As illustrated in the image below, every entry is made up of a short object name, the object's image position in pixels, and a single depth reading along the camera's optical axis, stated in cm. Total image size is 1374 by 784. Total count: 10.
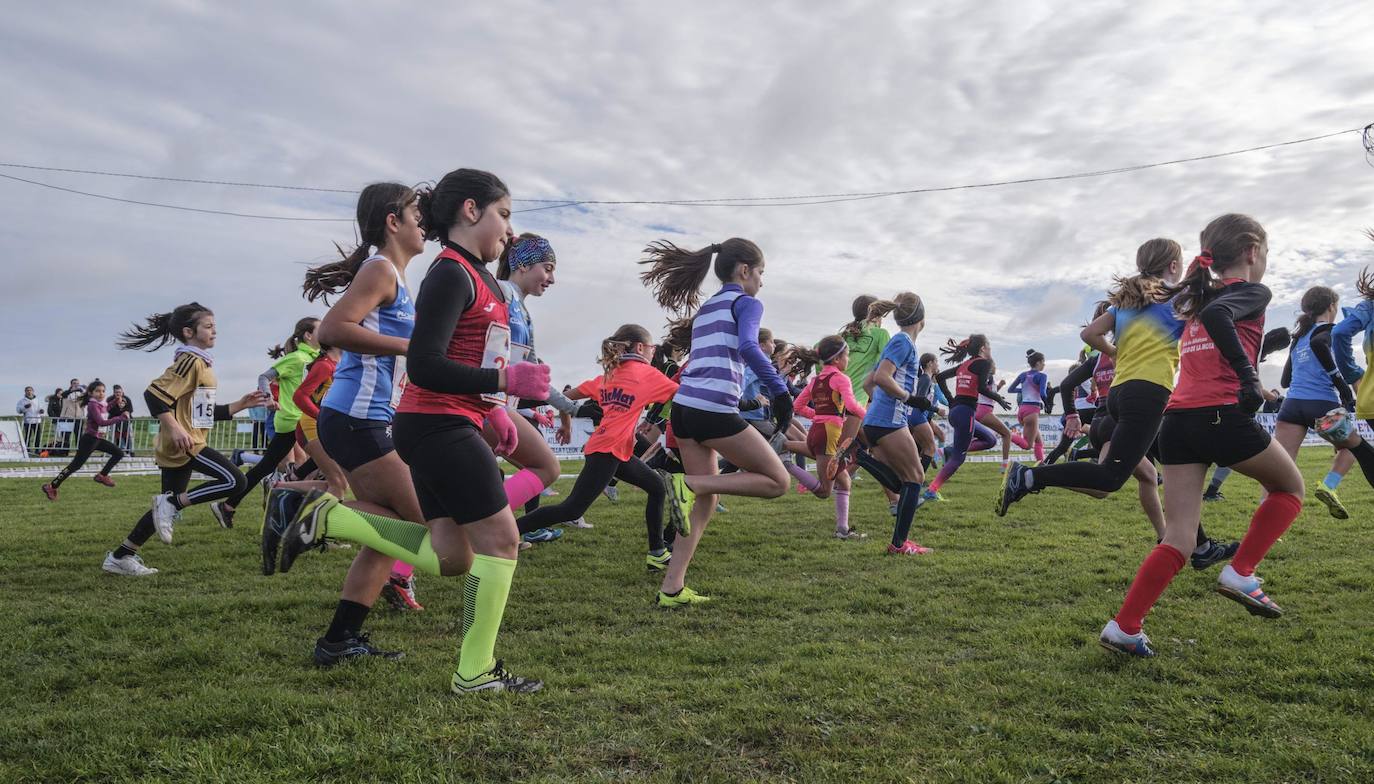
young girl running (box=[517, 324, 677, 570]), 615
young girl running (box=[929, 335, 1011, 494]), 1178
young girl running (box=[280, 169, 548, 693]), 321
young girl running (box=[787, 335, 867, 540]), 834
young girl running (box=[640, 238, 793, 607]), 537
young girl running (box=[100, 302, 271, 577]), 648
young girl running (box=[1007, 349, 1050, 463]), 1677
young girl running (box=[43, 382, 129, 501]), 1265
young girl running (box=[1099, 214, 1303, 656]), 403
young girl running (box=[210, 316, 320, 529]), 766
